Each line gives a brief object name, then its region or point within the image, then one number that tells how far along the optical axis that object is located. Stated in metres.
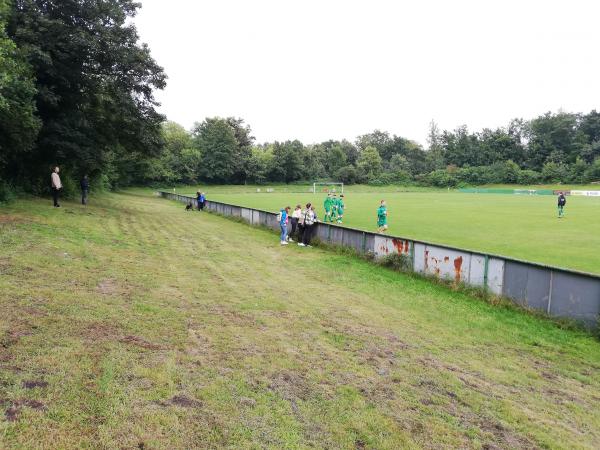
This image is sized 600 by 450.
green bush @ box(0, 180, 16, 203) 18.55
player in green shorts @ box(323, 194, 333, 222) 26.17
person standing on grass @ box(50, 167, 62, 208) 18.83
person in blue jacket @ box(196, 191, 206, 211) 34.78
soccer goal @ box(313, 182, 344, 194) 94.35
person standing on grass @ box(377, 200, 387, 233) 20.05
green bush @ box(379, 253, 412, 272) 12.89
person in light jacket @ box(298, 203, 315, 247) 18.05
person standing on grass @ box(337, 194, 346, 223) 25.49
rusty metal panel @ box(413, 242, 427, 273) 12.43
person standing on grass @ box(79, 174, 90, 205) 25.00
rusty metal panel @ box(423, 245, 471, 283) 11.13
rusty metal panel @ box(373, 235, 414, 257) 12.98
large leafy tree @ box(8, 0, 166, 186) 21.45
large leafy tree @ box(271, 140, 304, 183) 102.75
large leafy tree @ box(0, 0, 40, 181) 16.33
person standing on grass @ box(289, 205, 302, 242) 18.65
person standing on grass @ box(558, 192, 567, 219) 28.08
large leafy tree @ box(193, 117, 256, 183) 93.12
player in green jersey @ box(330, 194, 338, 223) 27.07
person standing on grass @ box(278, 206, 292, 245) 18.50
